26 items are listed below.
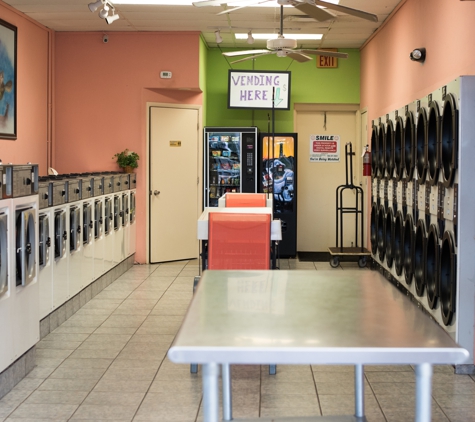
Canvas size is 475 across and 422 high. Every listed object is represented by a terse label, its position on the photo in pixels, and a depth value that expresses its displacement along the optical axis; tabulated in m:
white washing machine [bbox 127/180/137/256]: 9.18
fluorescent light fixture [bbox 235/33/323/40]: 9.51
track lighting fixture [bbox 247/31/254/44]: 8.50
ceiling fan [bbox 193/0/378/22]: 4.57
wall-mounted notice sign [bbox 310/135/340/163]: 10.72
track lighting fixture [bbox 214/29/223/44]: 8.41
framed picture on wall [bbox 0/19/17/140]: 7.32
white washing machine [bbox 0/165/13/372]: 4.06
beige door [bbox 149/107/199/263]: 9.47
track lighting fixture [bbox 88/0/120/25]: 6.44
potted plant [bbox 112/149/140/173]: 9.13
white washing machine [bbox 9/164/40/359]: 4.28
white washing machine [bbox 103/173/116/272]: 7.69
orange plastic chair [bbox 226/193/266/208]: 7.39
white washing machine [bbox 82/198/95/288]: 6.72
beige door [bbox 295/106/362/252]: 10.69
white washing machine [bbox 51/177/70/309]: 5.76
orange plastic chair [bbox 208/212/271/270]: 5.11
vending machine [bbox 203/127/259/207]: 9.85
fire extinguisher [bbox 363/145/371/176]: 8.72
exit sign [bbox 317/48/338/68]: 10.38
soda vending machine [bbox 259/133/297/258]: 9.93
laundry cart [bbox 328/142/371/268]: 9.14
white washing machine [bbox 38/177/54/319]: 5.39
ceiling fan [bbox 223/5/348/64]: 6.32
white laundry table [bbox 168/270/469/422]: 1.85
